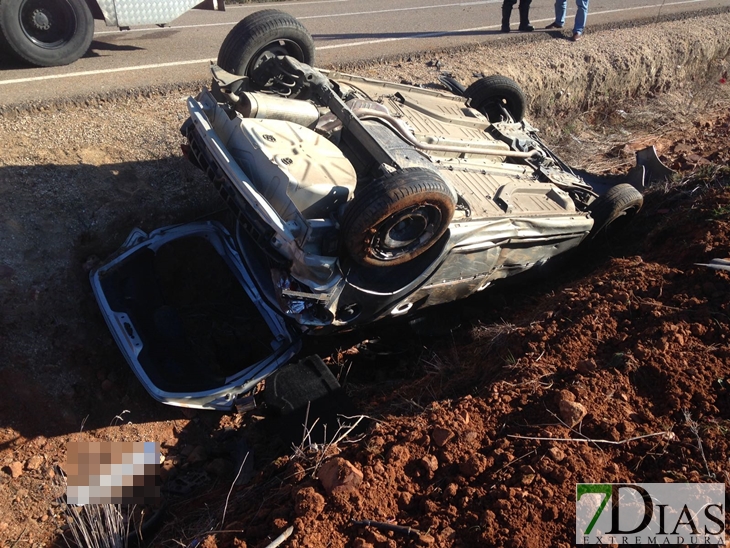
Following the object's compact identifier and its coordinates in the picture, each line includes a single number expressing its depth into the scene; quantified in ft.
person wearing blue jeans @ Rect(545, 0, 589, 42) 36.55
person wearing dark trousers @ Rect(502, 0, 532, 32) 37.40
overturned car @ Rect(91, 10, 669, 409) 13.78
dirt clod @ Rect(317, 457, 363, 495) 11.39
